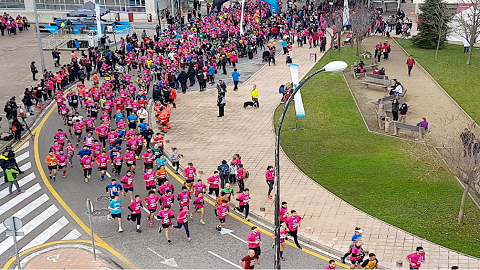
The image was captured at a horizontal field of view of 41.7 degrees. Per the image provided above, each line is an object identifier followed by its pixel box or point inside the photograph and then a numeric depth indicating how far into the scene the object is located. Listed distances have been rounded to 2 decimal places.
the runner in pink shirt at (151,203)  20.45
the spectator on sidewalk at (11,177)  23.28
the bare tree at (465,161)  18.83
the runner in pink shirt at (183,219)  19.59
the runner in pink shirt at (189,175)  22.94
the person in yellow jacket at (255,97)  34.31
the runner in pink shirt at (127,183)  22.22
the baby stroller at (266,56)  45.62
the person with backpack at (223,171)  23.51
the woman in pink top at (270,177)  22.89
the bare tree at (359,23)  45.47
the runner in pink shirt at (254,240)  17.80
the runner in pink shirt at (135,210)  20.22
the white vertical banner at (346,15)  47.25
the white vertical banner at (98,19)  46.72
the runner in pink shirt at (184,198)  20.47
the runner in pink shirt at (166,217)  19.56
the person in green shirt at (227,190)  21.83
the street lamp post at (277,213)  15.80
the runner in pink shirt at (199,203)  20.94
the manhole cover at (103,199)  23.14
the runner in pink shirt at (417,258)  16.86
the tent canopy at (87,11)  55.27
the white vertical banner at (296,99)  30.23
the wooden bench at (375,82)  37.52
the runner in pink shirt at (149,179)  22.59
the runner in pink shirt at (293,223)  18.92
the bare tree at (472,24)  42.56
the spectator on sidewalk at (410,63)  39.97
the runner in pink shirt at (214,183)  22.66
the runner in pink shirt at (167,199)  20.50
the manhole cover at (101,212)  21.97
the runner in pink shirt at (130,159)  24.95
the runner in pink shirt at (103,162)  24.62
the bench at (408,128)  28.48
